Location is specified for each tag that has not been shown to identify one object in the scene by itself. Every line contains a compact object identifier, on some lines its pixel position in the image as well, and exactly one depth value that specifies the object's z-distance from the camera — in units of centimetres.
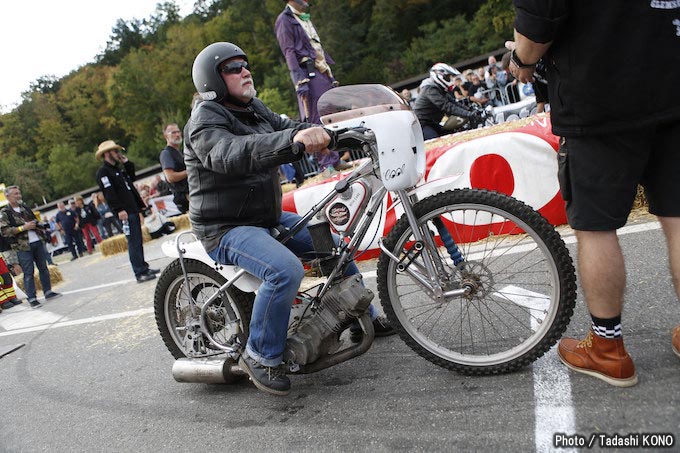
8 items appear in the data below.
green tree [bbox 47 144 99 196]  6350
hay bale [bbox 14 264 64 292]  1034
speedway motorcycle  261
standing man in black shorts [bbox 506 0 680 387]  200
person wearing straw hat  736
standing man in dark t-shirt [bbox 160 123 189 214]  653
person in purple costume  637
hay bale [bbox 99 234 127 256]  1331
